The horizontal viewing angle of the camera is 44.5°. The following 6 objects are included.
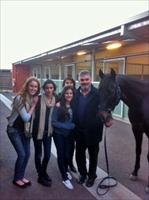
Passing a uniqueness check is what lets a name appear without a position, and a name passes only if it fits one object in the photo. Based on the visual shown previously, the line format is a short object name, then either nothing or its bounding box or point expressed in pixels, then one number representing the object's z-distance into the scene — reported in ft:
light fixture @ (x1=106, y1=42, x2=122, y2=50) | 21.86
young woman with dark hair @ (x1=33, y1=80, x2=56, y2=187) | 7.03
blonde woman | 6.77
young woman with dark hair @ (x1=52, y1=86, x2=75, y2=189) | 7.16
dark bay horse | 6.50
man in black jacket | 6.85
